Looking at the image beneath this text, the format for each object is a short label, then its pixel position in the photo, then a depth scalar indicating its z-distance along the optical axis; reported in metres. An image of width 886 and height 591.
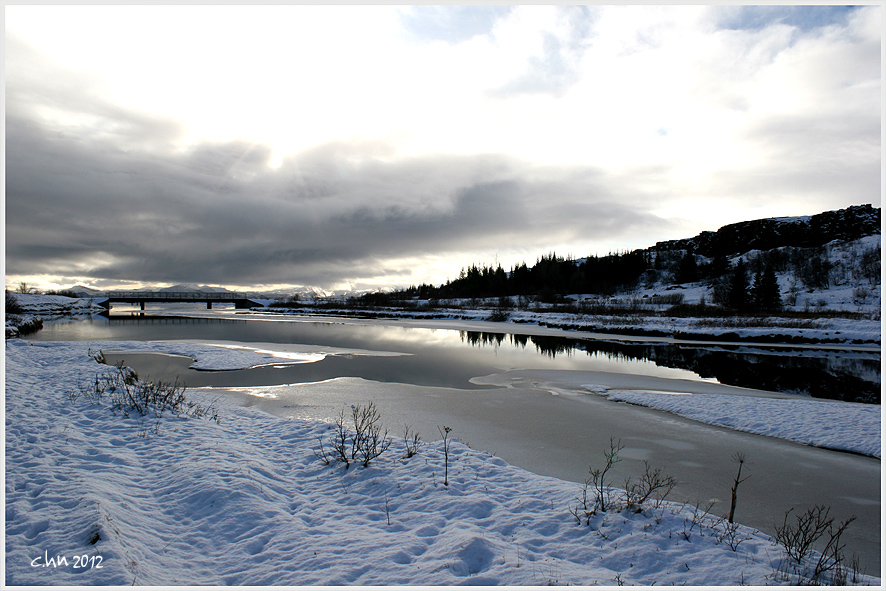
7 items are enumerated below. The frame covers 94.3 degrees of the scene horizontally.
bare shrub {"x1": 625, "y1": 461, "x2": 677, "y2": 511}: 5.51
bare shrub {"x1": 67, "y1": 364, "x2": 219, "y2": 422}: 9.95
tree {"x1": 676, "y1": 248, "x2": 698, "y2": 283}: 90.75
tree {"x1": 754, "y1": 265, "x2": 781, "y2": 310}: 53.94
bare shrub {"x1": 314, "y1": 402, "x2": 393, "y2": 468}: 7.42
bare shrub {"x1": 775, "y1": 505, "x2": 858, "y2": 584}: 4.21
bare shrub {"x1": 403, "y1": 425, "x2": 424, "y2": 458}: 7.76
